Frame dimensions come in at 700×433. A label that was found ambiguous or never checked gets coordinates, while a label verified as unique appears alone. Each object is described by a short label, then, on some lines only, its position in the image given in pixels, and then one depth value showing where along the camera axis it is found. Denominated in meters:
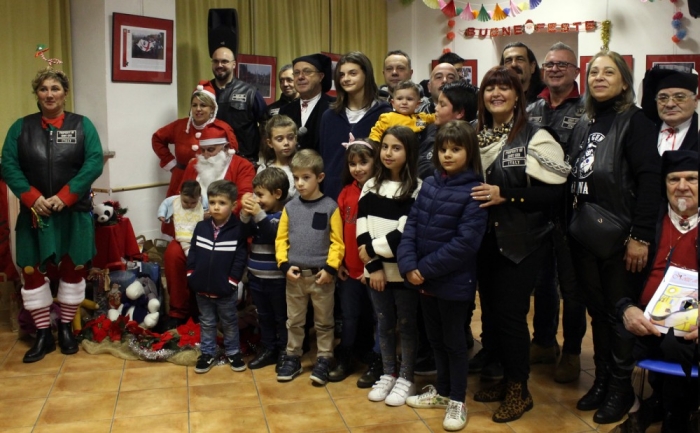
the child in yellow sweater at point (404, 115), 3.47
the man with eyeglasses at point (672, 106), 2.92
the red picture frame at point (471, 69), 7.57
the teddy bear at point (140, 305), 4.27
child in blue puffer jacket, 2.92
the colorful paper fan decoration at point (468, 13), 7.36
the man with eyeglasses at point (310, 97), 4.13
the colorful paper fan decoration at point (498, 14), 7.19
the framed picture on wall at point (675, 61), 6.63
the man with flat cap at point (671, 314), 2.46
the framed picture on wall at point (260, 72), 6.48
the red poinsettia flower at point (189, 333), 4.00
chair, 2.36
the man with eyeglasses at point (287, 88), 4.98
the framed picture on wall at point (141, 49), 5.15
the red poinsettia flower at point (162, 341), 3.96
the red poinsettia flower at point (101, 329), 4.18
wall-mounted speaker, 5.27
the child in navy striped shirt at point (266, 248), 3.66
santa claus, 4.21
